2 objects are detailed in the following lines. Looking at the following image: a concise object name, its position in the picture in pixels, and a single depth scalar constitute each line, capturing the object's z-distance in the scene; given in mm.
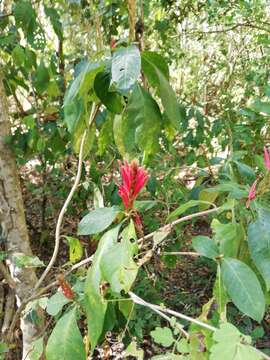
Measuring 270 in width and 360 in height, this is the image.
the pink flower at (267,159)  631
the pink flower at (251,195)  679
